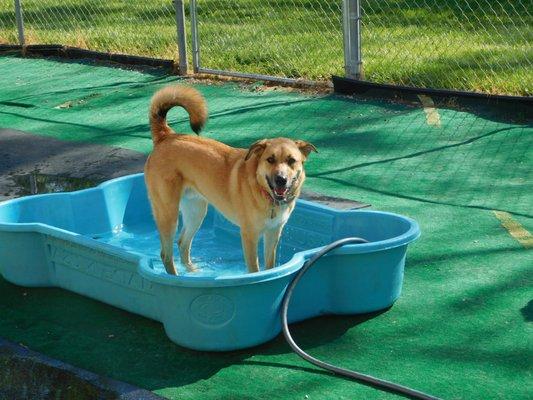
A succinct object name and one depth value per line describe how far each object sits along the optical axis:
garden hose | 6.52
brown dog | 7.67
